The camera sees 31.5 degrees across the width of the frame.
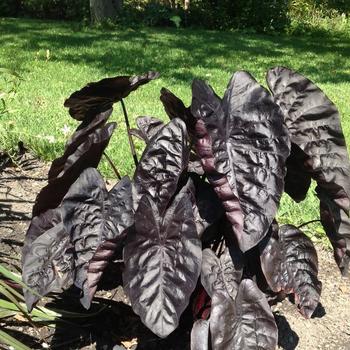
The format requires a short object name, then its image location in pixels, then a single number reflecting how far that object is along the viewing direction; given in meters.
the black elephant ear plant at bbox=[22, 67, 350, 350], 1.74
